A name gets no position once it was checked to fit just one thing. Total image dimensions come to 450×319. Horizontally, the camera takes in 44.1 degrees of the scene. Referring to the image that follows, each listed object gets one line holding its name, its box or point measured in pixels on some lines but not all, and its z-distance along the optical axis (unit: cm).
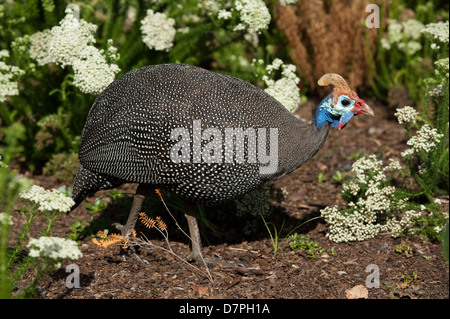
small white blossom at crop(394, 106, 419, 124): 357
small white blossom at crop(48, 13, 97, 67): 376
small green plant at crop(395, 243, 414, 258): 350
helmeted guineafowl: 307
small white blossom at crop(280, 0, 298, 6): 432
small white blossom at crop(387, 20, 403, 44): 522
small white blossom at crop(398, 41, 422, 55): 525
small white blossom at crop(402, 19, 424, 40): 523
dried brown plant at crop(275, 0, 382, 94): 544
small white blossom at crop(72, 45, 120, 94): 360
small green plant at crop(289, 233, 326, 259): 358
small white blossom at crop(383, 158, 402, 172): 366
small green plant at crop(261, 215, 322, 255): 361
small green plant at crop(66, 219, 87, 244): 385
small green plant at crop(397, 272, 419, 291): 318
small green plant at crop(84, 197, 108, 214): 426
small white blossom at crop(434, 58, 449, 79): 374
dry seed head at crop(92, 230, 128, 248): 301
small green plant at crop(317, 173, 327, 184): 463
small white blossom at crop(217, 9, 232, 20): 411
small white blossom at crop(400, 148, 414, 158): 353
